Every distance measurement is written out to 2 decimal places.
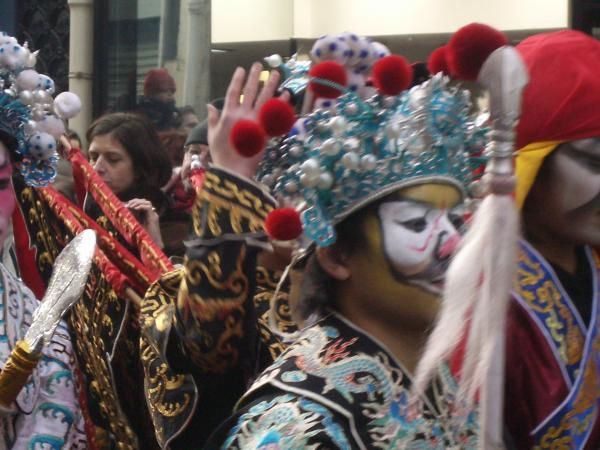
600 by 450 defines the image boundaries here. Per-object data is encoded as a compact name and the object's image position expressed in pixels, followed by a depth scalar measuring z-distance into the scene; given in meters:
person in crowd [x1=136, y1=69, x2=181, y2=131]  7.77
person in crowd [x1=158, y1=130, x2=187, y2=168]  6.38
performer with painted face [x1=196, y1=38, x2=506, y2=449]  2.91
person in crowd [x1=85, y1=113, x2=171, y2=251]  5.58
